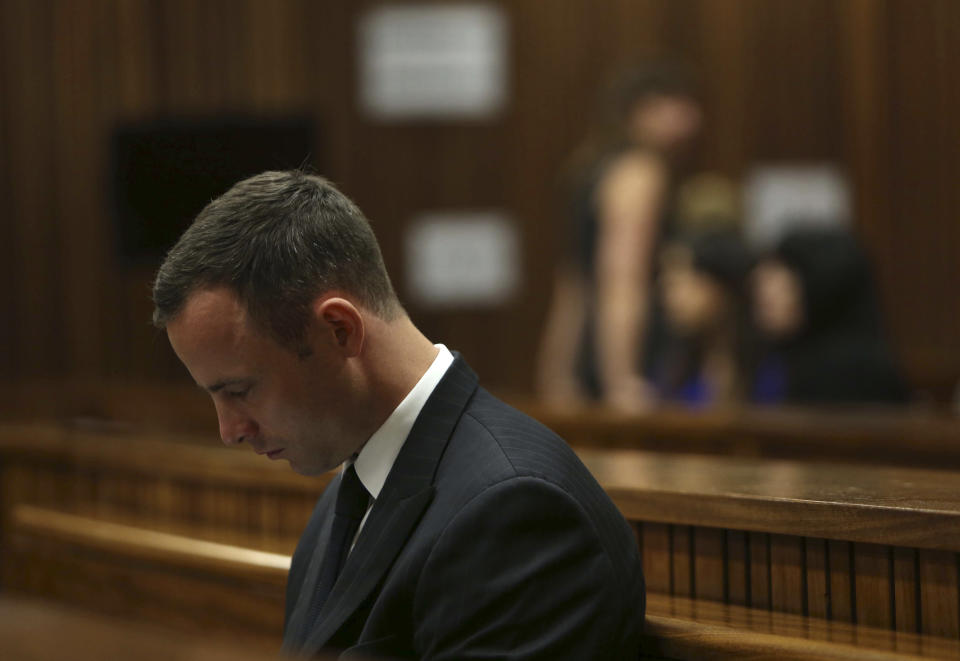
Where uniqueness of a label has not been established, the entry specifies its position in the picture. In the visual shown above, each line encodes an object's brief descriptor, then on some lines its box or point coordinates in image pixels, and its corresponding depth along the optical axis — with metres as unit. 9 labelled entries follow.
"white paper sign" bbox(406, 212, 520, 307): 9.86
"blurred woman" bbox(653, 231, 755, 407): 7.20
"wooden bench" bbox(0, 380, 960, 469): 4.52
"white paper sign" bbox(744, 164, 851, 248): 9.73
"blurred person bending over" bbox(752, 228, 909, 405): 6.07
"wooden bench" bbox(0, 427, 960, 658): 2.30
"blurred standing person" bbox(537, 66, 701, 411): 6.51
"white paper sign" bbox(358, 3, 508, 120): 9.78
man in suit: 2.00
